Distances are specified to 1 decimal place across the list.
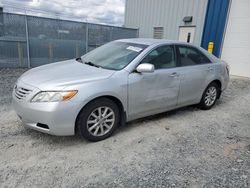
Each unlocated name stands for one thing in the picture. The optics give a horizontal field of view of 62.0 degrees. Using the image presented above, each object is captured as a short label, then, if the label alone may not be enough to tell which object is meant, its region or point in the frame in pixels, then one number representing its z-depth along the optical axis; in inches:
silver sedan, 104.9
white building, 347.9
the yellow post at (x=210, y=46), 375.2
